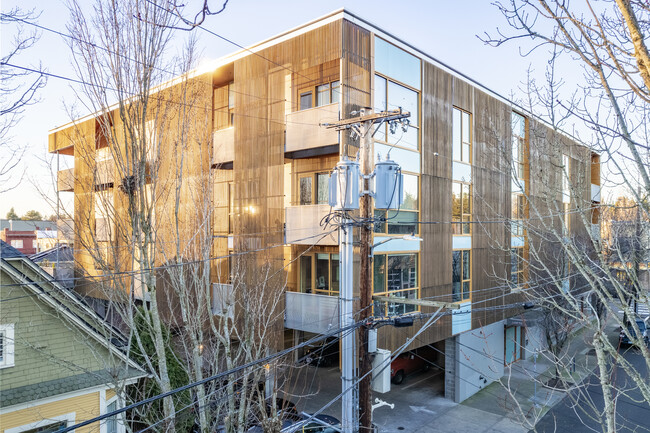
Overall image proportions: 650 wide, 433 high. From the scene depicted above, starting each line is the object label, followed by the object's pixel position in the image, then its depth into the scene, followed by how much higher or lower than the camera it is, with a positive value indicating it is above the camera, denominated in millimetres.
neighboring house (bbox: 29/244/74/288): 18984 -2181
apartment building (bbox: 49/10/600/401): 13047 +1944
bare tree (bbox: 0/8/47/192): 5919 +1855
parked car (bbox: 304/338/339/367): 18559 -6249
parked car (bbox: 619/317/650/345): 24253 -6876
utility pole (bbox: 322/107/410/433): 7605 -1228
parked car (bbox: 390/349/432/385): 17609 -6175
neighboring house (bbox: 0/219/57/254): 47969 -1736
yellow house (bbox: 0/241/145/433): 8445 -2839
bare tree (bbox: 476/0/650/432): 3129 +1014
